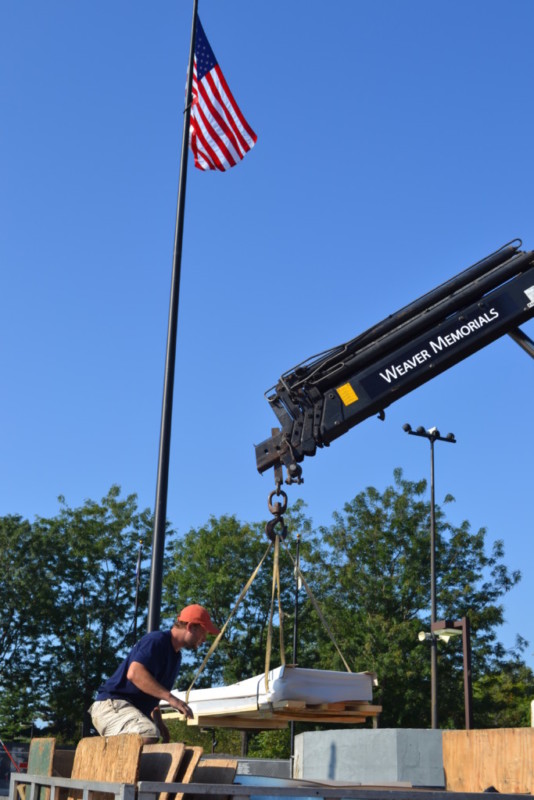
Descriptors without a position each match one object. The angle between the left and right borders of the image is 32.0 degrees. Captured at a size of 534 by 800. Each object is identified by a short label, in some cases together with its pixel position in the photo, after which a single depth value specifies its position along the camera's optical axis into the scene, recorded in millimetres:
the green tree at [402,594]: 41875
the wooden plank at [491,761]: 7363
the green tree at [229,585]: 46406
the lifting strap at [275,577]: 9641
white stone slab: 8297
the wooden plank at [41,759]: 5574
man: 6148
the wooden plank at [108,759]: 4254
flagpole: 10930
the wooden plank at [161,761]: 4445
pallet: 8477
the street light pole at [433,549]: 33656
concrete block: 11891
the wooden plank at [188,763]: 4414
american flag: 15969
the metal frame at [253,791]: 4090
